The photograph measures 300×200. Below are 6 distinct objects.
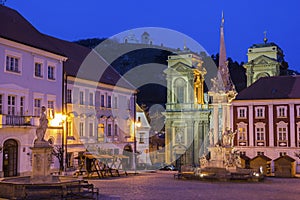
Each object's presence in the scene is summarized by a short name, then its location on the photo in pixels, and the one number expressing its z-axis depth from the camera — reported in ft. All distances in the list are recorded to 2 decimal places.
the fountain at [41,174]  60.18
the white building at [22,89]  93.20
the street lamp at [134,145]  154.10
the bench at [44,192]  57.72
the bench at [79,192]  59.57
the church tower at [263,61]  194.59
